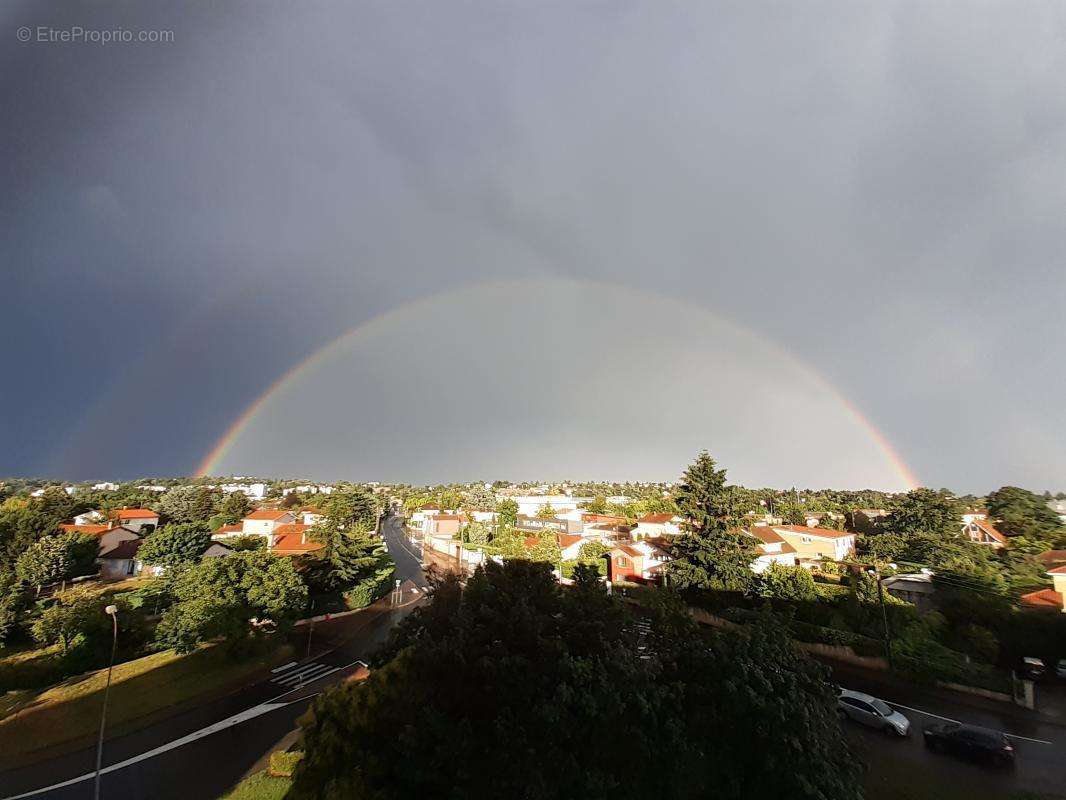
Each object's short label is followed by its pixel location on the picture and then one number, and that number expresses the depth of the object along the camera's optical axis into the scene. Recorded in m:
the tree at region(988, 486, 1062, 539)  48.52
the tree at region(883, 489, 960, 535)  48.94
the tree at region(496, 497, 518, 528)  85.62
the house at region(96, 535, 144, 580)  52.25
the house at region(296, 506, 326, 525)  80.49
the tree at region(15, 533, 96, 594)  40.12
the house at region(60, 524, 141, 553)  54.84
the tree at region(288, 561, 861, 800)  9.19
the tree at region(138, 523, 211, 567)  49.41
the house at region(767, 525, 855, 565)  55.00
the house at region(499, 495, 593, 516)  107.52
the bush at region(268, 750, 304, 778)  15.95
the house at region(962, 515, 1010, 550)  51.81
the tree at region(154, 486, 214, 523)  79.81
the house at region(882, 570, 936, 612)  32.12
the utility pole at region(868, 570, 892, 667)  24.59
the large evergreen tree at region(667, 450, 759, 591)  35.78
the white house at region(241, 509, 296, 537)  74.25
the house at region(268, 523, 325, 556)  50.21
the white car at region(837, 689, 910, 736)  17.70
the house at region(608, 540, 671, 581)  48.03
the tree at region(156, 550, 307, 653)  27.22
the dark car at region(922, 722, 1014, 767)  15.50
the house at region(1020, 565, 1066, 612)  27.02
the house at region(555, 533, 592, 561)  52.46
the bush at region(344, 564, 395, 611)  40.88
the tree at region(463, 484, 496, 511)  117.44
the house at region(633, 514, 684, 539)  62.72
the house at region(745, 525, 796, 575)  45.31
